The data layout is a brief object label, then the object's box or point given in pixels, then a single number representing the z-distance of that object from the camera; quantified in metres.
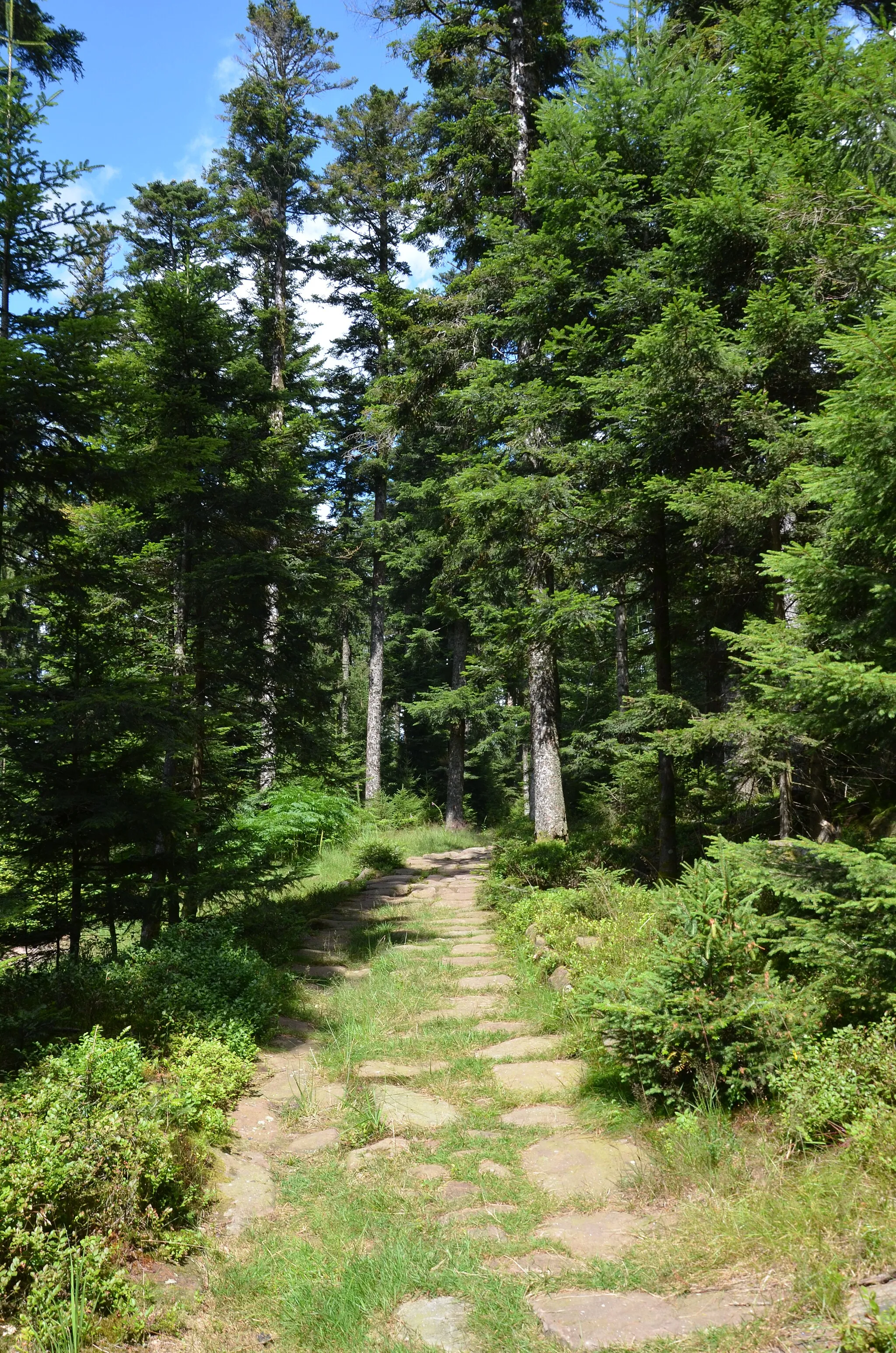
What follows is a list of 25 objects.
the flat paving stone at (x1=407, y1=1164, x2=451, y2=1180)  4.07
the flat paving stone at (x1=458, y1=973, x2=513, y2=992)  7.31
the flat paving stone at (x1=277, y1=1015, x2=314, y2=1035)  6.31
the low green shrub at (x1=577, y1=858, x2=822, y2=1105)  3.95
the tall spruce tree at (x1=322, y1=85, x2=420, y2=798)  19.62
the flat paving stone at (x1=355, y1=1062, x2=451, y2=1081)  5.35
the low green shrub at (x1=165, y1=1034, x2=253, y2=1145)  4.27
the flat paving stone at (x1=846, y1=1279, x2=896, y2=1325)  2.35
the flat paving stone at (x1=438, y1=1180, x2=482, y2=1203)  3.84
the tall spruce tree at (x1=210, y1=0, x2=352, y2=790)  18.25
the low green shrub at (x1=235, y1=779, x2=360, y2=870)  13.41
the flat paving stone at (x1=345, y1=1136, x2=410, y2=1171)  4.28
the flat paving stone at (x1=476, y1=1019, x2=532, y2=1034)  6.15
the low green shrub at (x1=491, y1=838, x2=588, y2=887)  10.09
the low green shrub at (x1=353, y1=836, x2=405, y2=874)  14.77
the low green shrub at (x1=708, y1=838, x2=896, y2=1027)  3.66
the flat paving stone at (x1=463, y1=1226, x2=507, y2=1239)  3.40
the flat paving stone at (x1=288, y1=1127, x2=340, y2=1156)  4.51
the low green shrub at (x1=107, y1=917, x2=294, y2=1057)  5.36
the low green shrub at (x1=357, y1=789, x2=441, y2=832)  19.03
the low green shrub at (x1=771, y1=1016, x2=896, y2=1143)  3.35
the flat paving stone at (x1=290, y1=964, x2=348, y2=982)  7.69
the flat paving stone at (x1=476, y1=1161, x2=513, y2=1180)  4.02
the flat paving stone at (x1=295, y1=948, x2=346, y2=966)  8.23
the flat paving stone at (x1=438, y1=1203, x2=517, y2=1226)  3.61
